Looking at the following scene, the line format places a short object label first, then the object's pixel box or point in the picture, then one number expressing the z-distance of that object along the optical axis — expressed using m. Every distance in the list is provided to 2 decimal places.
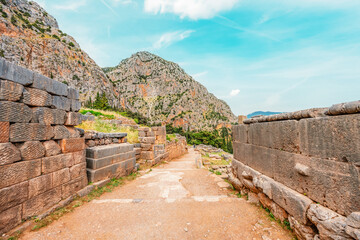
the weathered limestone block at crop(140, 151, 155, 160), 9.46
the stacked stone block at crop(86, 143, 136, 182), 5.28
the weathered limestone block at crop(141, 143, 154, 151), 9.52
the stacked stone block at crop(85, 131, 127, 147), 5.61
